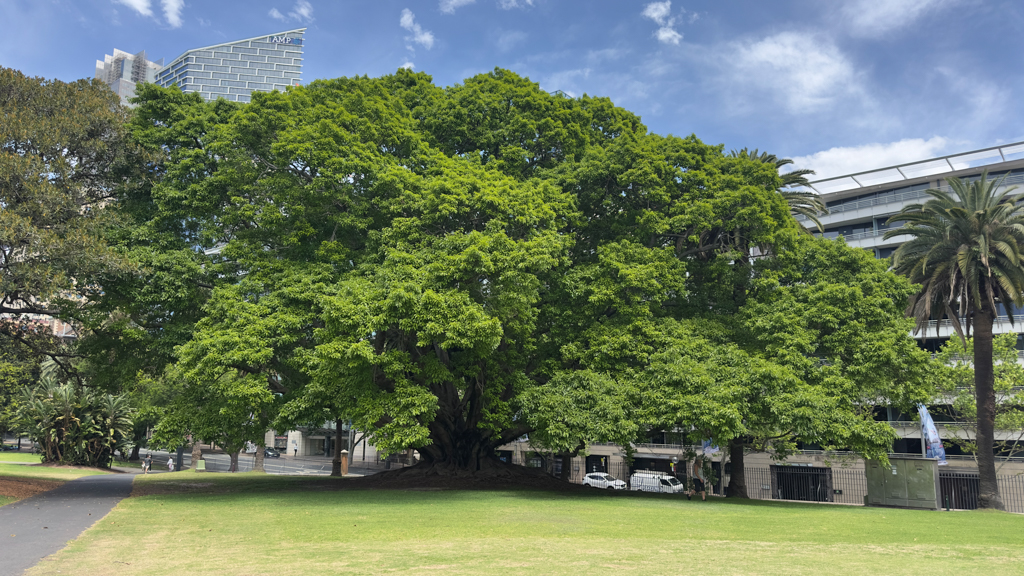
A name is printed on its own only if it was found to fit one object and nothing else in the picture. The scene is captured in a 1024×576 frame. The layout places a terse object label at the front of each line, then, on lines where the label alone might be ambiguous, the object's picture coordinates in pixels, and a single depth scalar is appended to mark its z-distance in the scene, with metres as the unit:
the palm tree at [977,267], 25.70
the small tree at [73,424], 37.69
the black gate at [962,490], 33.66
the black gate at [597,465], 53.00
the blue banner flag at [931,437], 26.50
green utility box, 22.14
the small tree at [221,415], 18.48
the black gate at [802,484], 40.28
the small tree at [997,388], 35.59
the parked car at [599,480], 41.31
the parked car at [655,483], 39.31
